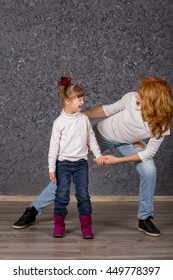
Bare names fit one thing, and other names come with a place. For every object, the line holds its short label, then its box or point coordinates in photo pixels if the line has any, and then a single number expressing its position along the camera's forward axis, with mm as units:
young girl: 3467
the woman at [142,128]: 3441
